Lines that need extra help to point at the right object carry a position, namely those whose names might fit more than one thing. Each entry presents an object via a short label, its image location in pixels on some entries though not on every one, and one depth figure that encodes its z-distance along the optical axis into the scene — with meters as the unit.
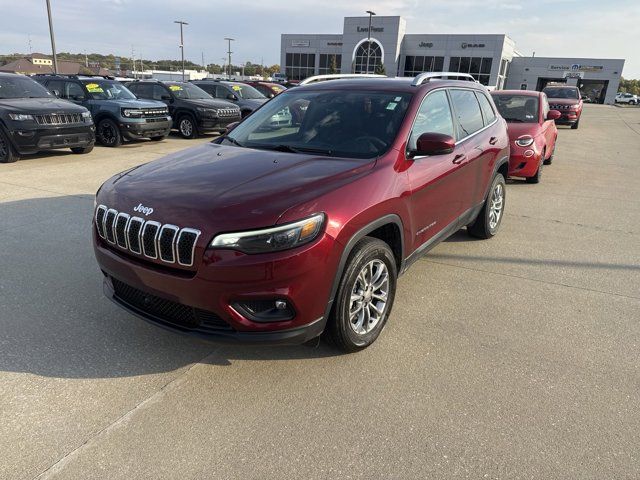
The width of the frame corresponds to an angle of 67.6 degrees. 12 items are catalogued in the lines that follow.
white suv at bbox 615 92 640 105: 75.19
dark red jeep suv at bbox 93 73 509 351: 2.56
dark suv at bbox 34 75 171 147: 11.56
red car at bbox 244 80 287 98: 19.44
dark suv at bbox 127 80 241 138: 13.62
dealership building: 67.62
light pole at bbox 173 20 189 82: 51.67
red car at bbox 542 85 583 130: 20.58
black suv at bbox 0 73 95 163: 8.94
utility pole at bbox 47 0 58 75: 21.08
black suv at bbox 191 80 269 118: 15.76
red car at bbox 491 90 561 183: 8.46
